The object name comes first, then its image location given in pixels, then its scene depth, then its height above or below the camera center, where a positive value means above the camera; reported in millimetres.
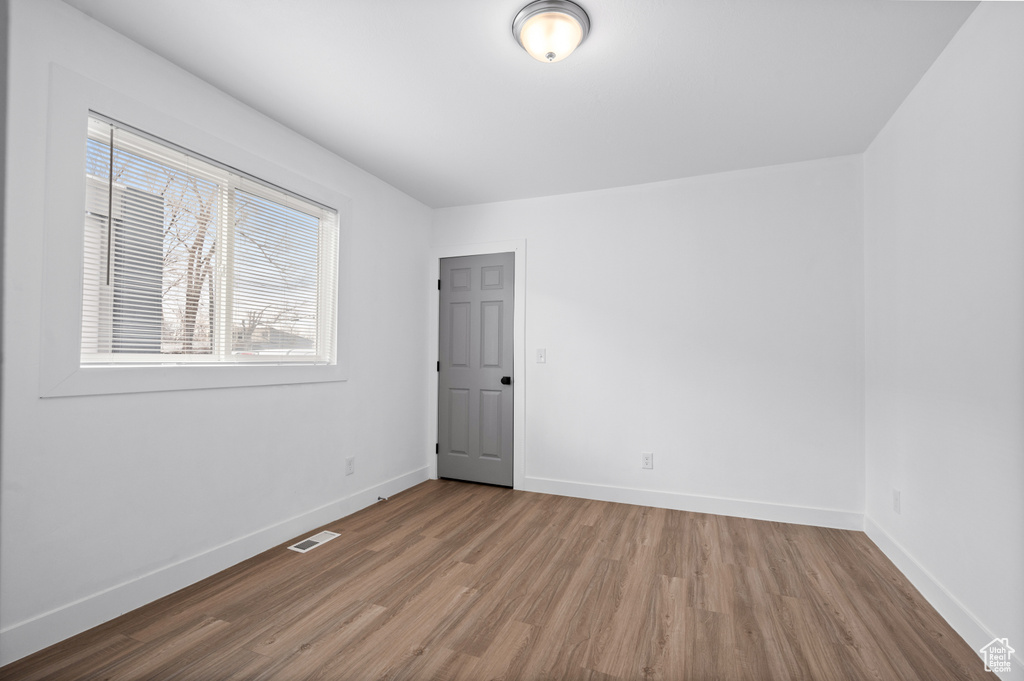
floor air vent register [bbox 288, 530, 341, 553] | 3045 -1213
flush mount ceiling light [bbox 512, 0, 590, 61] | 2084 +1333
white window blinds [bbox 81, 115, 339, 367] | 2295 +415
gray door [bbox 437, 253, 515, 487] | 4465 -220
